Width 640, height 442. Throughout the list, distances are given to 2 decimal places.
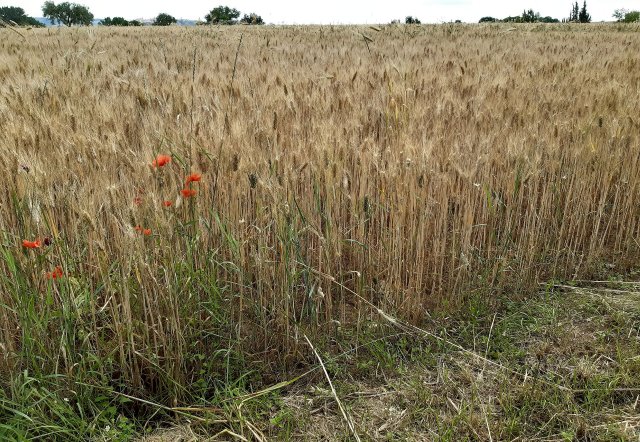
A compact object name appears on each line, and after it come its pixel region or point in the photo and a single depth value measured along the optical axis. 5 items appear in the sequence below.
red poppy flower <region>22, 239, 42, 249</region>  1.48
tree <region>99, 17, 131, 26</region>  46.83
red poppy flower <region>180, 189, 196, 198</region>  1.75
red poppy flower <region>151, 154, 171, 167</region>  1.78
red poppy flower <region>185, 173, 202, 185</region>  1.73
